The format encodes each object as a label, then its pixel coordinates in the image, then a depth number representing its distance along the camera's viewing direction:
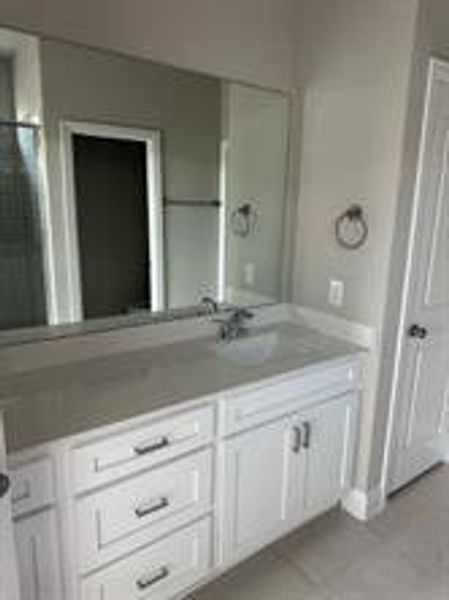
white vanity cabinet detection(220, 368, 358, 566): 1.70
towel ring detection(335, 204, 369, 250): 2.06
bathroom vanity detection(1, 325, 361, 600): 1.28
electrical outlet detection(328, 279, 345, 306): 2.20
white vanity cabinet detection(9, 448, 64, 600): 1.21
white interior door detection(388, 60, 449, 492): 2.01
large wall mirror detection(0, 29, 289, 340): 1.61
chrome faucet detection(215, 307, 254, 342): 2.15
